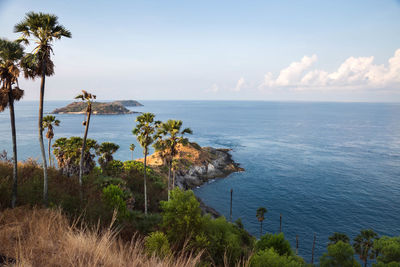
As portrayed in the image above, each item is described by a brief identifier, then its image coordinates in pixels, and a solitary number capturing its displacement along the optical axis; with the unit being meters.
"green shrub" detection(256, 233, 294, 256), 25.94
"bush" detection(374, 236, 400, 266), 27.59
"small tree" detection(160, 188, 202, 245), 19.41
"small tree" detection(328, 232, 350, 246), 36.84
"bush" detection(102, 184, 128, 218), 20.56
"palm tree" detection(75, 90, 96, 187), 21.86
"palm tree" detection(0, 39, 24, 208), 14.67
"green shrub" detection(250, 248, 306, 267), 18.11
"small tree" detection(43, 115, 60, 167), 33.14
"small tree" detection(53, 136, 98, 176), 28.17
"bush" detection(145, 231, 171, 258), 14.45
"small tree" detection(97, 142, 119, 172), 37.33
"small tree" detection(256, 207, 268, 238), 43.34
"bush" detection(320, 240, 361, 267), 27.45
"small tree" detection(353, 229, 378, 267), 35.59
